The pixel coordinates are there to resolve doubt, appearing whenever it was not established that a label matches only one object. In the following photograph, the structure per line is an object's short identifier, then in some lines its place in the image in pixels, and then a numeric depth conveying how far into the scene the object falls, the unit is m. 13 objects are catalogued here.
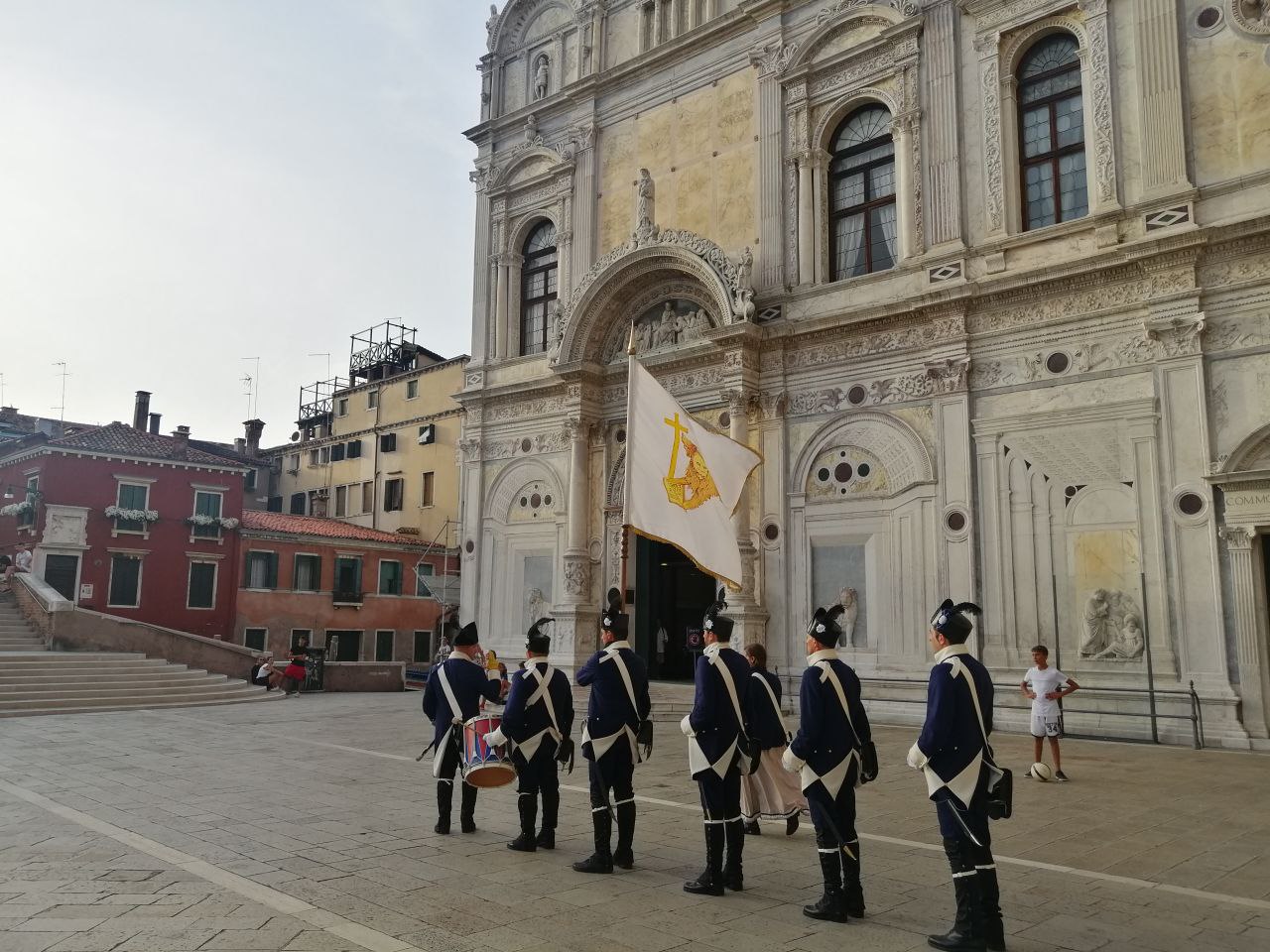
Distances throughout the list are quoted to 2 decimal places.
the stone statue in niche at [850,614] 17.92
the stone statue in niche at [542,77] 25.70
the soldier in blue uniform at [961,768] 5.39
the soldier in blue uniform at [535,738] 7.67
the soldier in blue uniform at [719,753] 6.56
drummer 8.31
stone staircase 20.00
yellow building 36.19
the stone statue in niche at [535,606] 23.42
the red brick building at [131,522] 29.58
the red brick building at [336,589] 33.00
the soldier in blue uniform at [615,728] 7.21
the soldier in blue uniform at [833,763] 5.95
